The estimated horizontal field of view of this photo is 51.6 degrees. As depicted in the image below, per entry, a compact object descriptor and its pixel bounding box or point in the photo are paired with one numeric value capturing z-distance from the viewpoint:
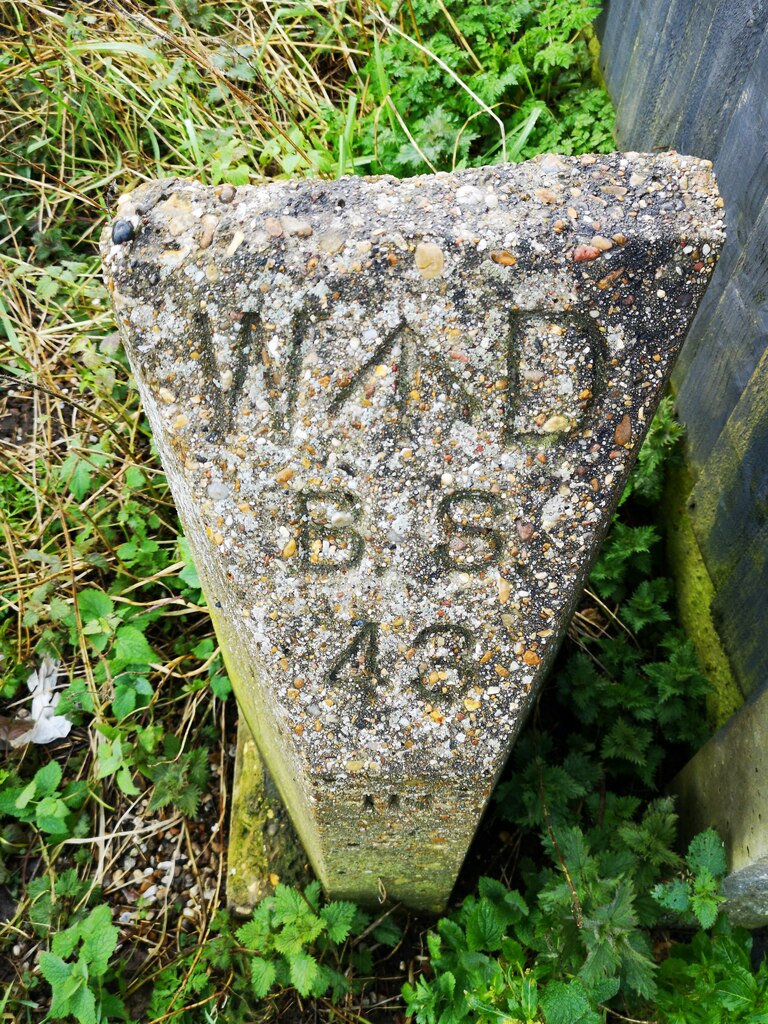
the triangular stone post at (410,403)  0.31
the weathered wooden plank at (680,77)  0.55
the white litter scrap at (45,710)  0.63
